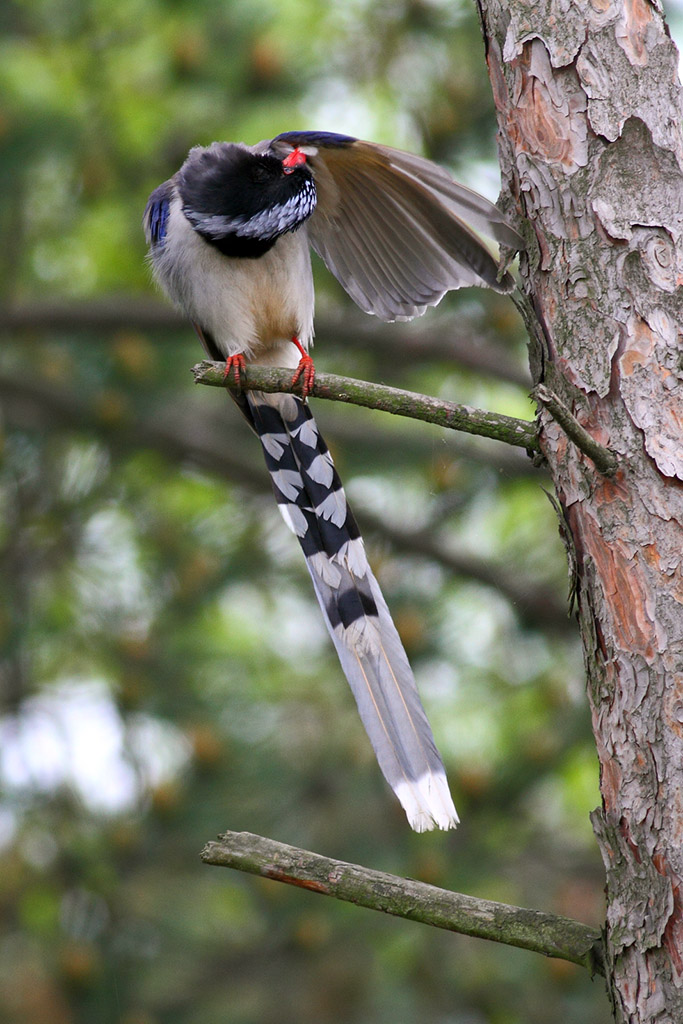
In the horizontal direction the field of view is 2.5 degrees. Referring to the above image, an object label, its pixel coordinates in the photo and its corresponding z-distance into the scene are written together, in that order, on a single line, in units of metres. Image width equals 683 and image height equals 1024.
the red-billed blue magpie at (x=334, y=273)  12.65
